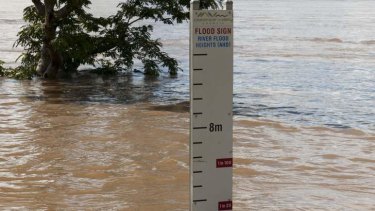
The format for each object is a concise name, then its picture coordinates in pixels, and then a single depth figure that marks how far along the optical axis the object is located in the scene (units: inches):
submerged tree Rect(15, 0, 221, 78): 676.1
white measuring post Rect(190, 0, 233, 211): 180.9
